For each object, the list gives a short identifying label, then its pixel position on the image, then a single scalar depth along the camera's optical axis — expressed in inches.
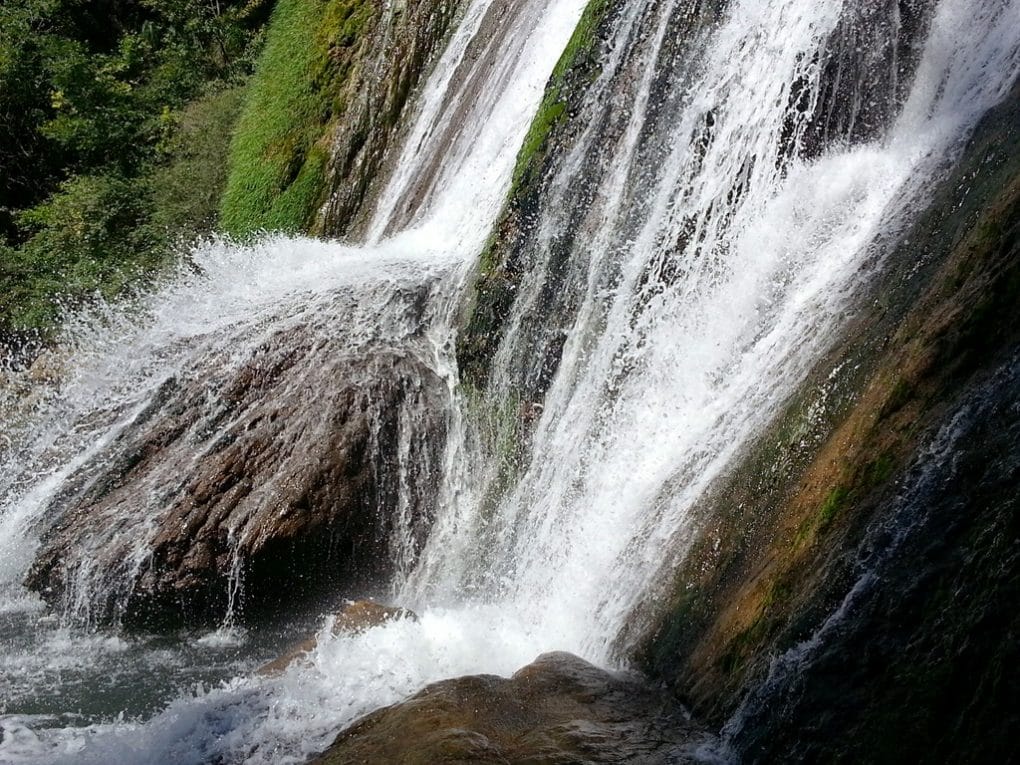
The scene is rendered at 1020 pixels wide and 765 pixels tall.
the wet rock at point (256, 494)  281.6
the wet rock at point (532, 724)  144.2
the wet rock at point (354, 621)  223.3
